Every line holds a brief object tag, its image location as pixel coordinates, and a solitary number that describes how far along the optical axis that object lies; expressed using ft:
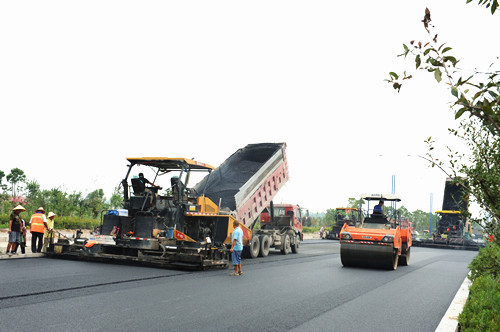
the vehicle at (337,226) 117.70
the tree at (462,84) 7.60
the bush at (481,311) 17.30
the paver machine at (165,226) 39.06
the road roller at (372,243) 43.98
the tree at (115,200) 102.12
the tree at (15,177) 112.06
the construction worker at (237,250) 37.01
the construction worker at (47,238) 43.42
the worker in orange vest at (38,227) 43.80
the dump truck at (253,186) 48.85
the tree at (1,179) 111.65
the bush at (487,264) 25.64
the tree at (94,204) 92.02
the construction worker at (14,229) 41.57
